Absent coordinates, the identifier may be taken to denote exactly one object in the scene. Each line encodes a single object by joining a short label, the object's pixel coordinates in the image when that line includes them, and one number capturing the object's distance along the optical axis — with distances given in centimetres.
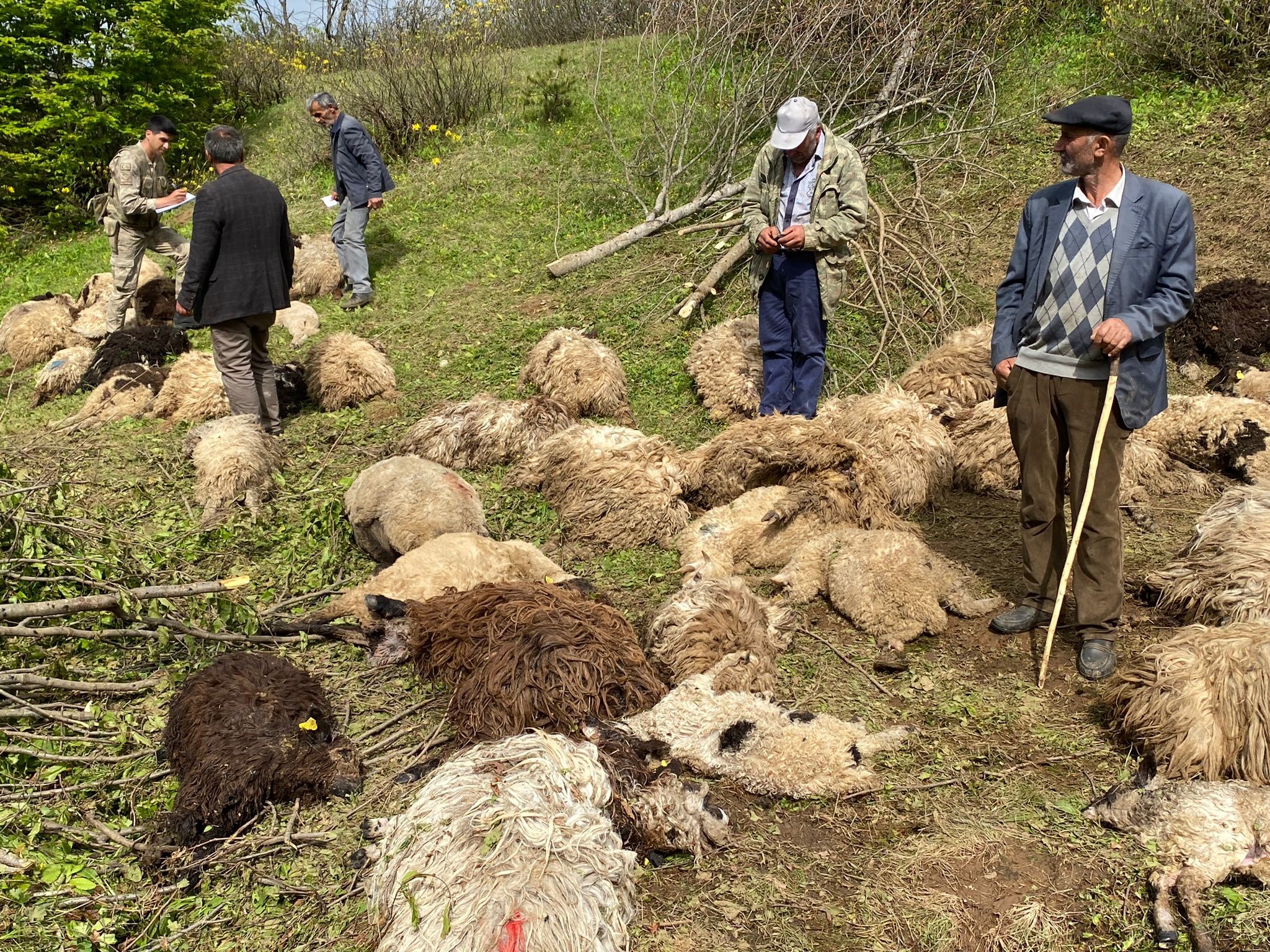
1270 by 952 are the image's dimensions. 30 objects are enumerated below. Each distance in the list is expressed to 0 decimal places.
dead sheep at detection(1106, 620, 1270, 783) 318
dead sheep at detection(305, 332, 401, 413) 769
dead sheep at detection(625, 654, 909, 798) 346
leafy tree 1459
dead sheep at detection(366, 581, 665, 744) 368
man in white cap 570
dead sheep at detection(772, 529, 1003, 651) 445
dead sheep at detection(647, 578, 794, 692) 408
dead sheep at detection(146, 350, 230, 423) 741
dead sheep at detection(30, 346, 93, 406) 857
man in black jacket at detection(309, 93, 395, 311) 982
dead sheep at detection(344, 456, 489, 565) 509
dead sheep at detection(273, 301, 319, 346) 942
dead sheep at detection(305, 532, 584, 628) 457
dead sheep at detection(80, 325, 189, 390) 841
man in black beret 368
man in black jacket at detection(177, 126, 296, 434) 659
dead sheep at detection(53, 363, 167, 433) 767
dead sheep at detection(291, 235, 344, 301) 1054
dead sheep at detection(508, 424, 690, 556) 547
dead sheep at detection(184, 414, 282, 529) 590
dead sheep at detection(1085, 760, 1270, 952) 284
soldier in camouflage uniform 846
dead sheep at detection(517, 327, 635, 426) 710
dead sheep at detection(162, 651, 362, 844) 330
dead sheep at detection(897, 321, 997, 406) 620
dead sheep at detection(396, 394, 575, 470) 645
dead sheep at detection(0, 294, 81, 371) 966
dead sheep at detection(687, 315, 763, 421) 688
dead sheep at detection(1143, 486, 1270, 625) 401
